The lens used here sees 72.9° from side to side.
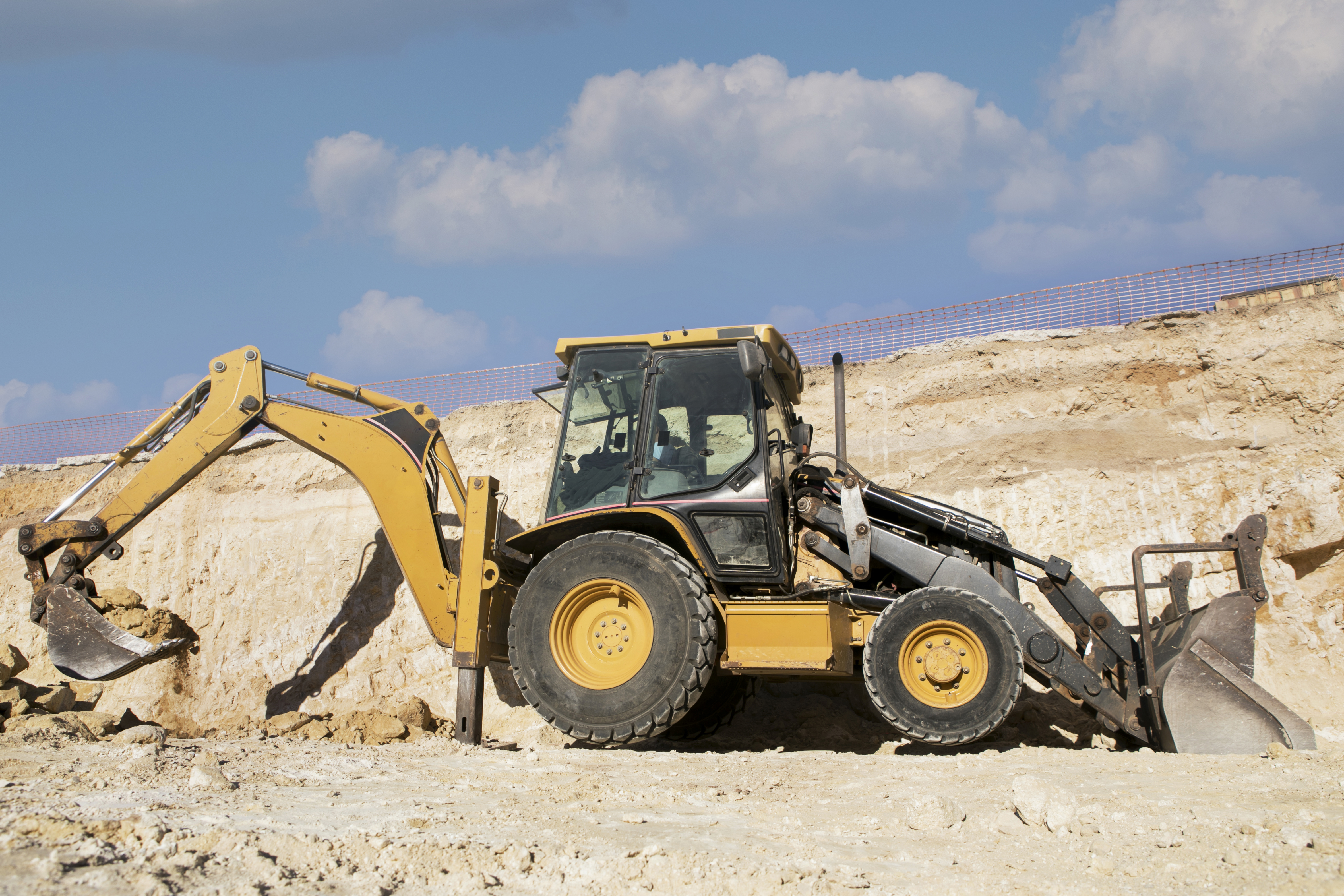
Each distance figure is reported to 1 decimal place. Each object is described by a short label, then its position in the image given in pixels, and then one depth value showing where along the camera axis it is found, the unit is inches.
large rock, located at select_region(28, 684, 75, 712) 259.4
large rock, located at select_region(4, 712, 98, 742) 216.2
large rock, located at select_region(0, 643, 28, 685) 259.3
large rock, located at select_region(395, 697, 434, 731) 300.0
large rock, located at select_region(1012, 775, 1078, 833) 129.8
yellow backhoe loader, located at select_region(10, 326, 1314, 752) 208.4
